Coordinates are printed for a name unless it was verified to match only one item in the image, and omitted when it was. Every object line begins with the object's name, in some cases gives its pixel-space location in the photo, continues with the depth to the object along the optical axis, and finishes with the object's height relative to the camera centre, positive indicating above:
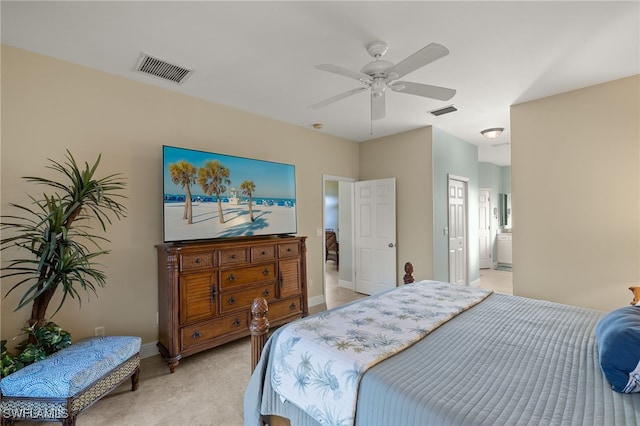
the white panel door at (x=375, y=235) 4.53 -0.33
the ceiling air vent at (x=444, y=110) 3.48 +1.32
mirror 7.60 +0.06
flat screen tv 2.77 +0.25
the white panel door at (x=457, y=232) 4.61 -0.31
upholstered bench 1.65 -1.00
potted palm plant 1.93 -0.17
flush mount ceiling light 4.21 +1.24
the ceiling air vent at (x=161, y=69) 2.38 +1.35
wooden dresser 2.53 -0.72
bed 0.96 -0.67
